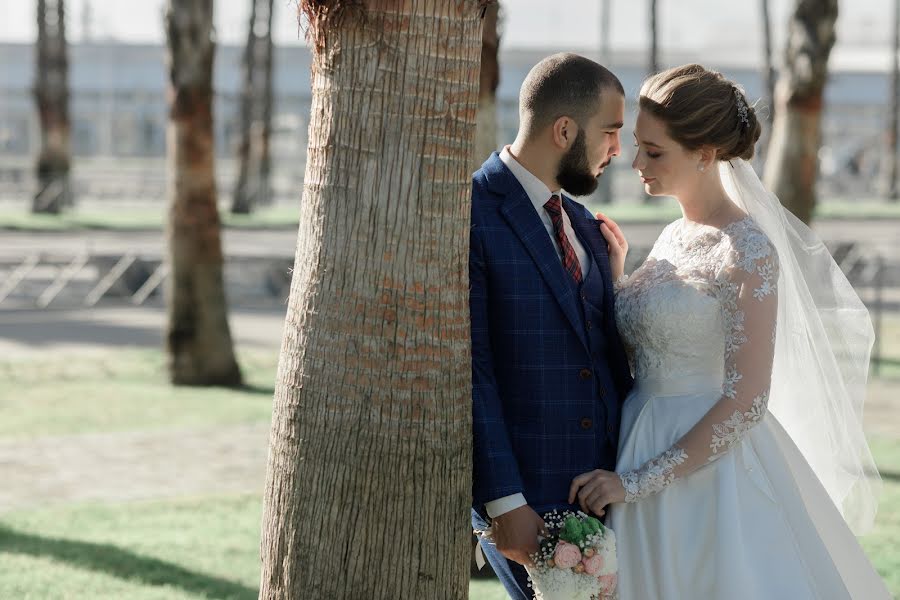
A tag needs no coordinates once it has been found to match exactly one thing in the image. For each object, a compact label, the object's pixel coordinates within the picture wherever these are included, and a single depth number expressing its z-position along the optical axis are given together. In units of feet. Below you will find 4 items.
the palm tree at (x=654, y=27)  132.77
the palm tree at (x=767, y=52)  136.98
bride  12.35
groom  11.72
